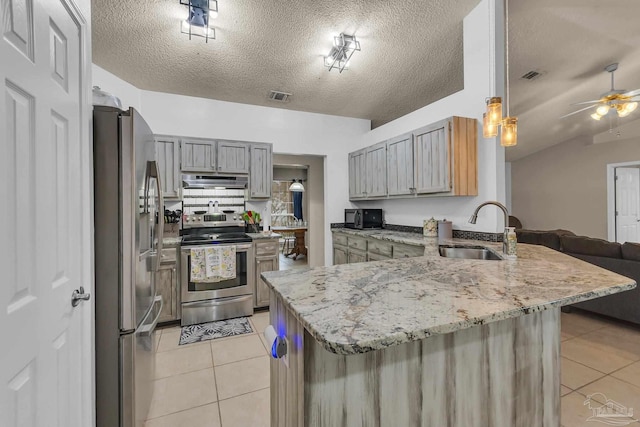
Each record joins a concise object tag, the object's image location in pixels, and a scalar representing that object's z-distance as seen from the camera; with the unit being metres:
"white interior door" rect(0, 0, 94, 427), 0.82
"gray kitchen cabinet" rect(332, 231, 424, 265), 3.08
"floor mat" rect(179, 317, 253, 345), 2.94
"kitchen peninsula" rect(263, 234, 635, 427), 0.82
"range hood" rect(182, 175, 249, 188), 3.67
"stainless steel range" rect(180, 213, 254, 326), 3.26
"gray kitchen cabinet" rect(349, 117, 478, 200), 2.78
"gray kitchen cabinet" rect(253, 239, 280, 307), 3.64
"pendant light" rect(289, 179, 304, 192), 7.11
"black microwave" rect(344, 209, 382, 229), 4.29
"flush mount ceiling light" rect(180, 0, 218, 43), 2.27
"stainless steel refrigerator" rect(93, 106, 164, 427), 1.38
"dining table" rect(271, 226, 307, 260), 7.33
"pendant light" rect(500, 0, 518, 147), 1.94
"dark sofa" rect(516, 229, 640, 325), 2.90
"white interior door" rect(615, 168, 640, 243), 6.03
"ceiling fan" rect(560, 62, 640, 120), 3.77
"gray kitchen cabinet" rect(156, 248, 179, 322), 3.18
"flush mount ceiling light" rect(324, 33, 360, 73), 2.80
